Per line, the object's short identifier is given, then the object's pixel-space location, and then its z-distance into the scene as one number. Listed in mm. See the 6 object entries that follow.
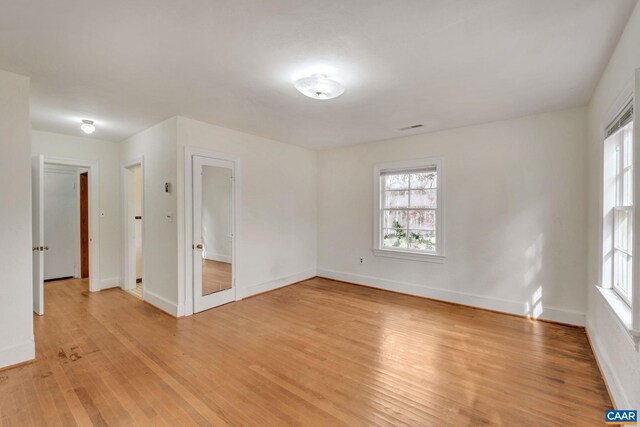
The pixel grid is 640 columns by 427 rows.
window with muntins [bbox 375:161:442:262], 4582
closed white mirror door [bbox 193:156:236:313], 3928
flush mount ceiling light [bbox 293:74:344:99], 2516
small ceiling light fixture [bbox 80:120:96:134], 3873
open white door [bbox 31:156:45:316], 3480
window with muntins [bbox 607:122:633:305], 2143
